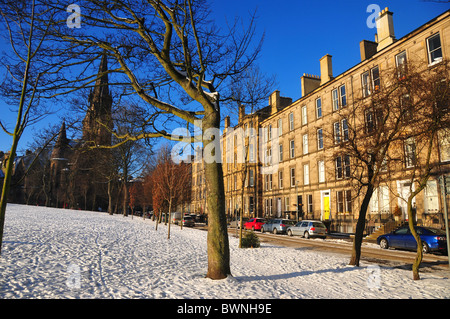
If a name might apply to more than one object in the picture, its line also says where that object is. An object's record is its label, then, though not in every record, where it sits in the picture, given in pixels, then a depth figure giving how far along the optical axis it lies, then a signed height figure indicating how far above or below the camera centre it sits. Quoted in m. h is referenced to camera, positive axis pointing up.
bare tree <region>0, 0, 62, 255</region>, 4.46 +1.53
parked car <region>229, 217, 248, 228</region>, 39.19 -2.06
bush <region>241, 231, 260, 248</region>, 15.36 -1.72
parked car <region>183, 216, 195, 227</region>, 38.00 -1.87
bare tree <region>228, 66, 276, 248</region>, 12.27 +4.78
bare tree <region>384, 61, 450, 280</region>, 8.45 +2.89
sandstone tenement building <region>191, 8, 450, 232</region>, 22.78 +6.53
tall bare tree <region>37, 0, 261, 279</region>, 7.46 +3.30
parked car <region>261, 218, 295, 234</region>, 29.69 -1.78
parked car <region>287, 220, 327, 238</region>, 25.47 -1.86
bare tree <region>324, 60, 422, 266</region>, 9.73 +2.55
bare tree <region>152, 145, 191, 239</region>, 23.56 +2.54
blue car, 15.87 -1.83
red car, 34.23 -1.83
